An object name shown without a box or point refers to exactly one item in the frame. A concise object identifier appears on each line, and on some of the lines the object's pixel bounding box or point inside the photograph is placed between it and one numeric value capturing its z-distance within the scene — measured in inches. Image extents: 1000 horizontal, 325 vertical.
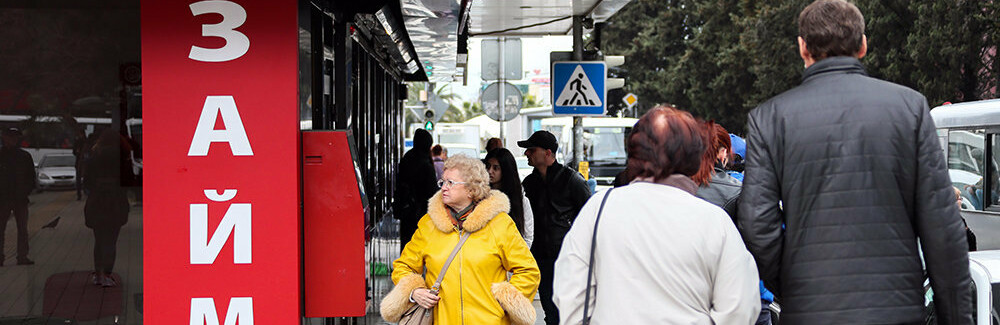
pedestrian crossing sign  494.9
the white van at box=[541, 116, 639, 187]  1269.7
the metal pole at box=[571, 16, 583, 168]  501.4
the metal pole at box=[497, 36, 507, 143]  842.8
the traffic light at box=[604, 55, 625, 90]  551.8
